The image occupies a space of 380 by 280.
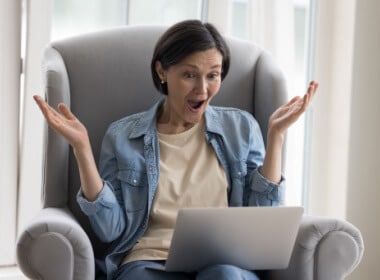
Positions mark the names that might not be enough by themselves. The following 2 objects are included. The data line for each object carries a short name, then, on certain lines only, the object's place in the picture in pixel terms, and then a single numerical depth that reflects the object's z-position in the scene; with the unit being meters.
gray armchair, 2.57
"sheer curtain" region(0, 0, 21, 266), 3.42
